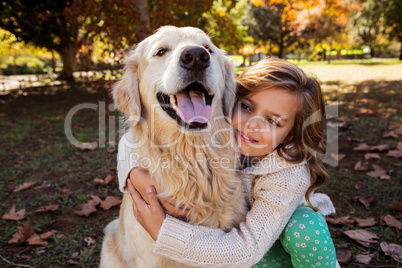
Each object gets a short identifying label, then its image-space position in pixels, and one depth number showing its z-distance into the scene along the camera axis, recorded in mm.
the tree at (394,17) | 20444
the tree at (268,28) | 26578
